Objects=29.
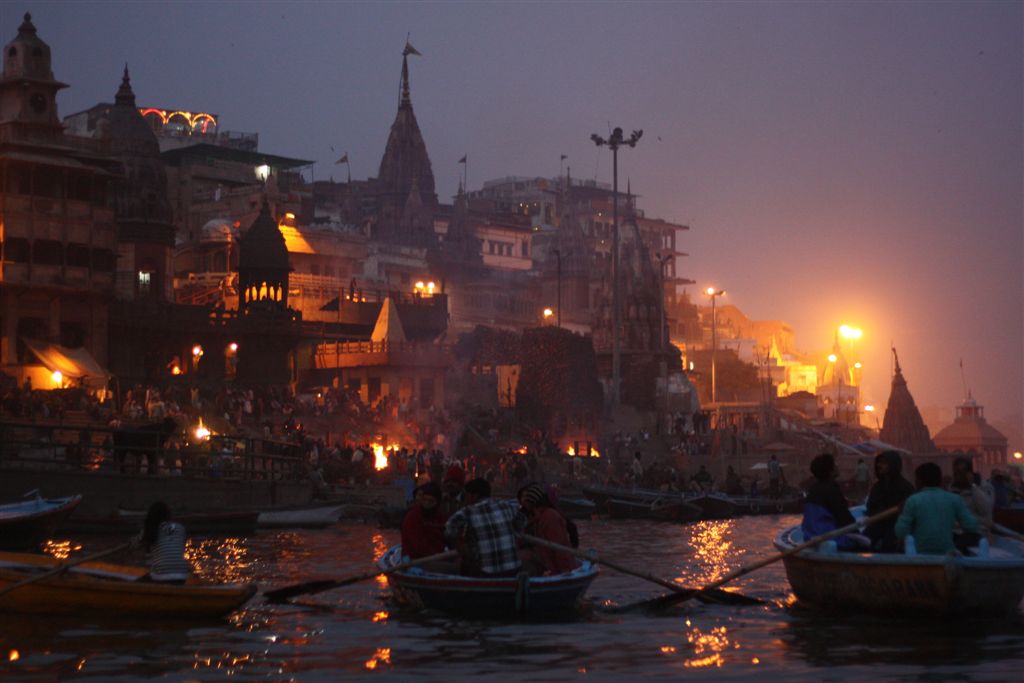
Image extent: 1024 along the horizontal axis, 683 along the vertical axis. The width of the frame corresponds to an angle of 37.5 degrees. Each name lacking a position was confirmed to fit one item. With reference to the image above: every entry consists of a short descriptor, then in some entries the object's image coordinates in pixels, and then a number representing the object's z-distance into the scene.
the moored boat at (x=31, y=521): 22.06
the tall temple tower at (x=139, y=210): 65.38
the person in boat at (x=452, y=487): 18.06
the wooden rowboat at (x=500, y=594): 15.01
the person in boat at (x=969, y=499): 15.34
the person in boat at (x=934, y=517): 14.62
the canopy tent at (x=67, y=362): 46.47
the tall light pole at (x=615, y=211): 60.77
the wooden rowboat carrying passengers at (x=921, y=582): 14.39
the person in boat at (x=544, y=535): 16.19
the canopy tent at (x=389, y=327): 62.25
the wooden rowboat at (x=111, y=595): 15.20
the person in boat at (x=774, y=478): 49.09
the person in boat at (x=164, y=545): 15.17
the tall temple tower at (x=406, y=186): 108.25
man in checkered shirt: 15.23
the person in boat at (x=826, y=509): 16.03
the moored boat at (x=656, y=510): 40.31
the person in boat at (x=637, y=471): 52.91
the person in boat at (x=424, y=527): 16.34
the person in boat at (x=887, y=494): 15.61
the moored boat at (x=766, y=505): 45.09
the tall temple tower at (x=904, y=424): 79.38
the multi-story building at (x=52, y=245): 47.44
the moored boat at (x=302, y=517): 33.19
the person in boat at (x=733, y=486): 50.12
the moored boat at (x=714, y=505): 42.34
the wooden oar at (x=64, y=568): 15.27
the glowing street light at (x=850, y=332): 132.62
